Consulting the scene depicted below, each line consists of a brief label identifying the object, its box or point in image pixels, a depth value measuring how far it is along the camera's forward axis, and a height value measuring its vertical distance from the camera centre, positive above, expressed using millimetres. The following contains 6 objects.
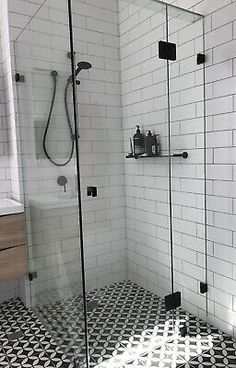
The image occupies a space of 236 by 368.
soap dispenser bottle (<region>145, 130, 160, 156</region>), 2307 +80
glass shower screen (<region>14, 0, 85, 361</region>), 1827 -111
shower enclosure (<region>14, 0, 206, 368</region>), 1912 -108
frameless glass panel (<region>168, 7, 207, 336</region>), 2084 -65
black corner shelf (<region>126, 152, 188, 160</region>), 2188 -7
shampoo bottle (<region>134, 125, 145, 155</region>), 2357 +92
